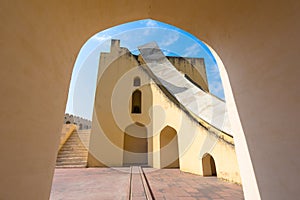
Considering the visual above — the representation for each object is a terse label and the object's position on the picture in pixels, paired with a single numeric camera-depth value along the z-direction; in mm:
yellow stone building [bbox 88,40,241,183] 4781
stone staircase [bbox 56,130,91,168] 6768
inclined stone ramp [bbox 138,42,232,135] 5902
